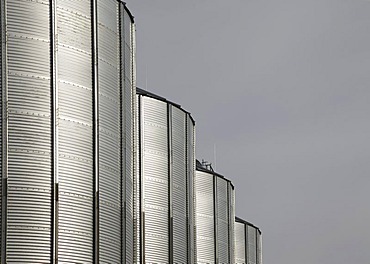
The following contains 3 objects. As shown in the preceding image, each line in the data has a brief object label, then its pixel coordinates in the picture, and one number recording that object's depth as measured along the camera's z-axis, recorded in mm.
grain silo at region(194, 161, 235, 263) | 81312
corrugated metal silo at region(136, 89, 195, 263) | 63594
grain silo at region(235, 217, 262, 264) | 99750
